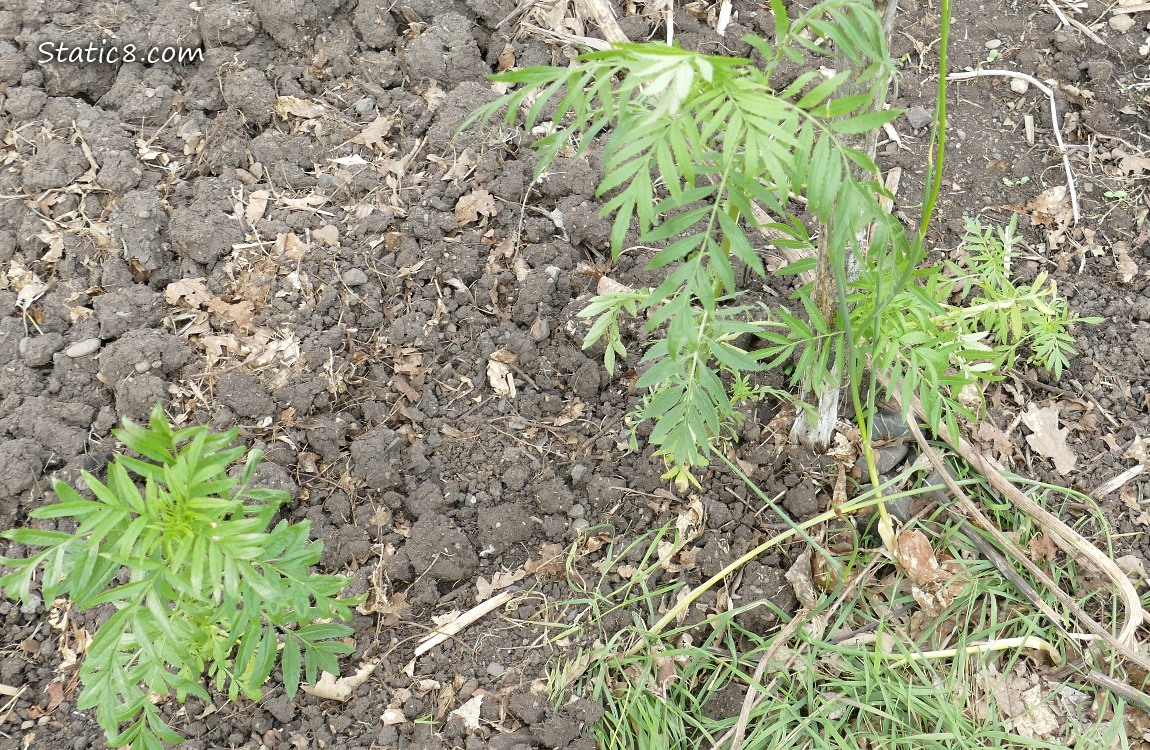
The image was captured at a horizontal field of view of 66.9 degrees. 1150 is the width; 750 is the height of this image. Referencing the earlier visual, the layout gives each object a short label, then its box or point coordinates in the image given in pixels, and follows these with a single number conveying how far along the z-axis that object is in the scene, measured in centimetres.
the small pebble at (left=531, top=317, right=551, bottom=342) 298
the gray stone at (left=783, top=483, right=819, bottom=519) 271
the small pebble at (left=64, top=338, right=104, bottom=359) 290
